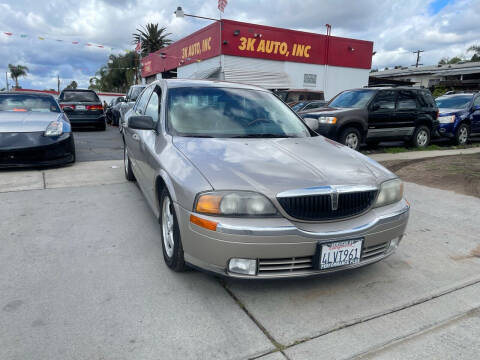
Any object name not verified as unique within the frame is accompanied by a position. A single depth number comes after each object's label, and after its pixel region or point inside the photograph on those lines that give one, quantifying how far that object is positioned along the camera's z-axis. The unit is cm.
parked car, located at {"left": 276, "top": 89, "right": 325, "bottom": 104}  1424
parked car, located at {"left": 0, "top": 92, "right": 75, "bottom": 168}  554
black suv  811
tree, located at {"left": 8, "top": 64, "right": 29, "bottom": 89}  6375
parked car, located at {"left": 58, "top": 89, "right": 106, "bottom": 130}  1260
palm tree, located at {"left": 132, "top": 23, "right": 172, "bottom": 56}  4475
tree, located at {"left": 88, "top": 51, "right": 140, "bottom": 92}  5541
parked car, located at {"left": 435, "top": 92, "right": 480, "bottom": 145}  1038
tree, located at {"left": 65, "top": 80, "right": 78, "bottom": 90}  10300
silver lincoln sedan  222
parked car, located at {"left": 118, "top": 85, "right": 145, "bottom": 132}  1222
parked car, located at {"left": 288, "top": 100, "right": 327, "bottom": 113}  1234
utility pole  5800
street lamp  1727
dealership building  1906
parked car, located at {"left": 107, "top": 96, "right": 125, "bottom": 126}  1428
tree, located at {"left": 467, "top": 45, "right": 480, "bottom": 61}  5019
